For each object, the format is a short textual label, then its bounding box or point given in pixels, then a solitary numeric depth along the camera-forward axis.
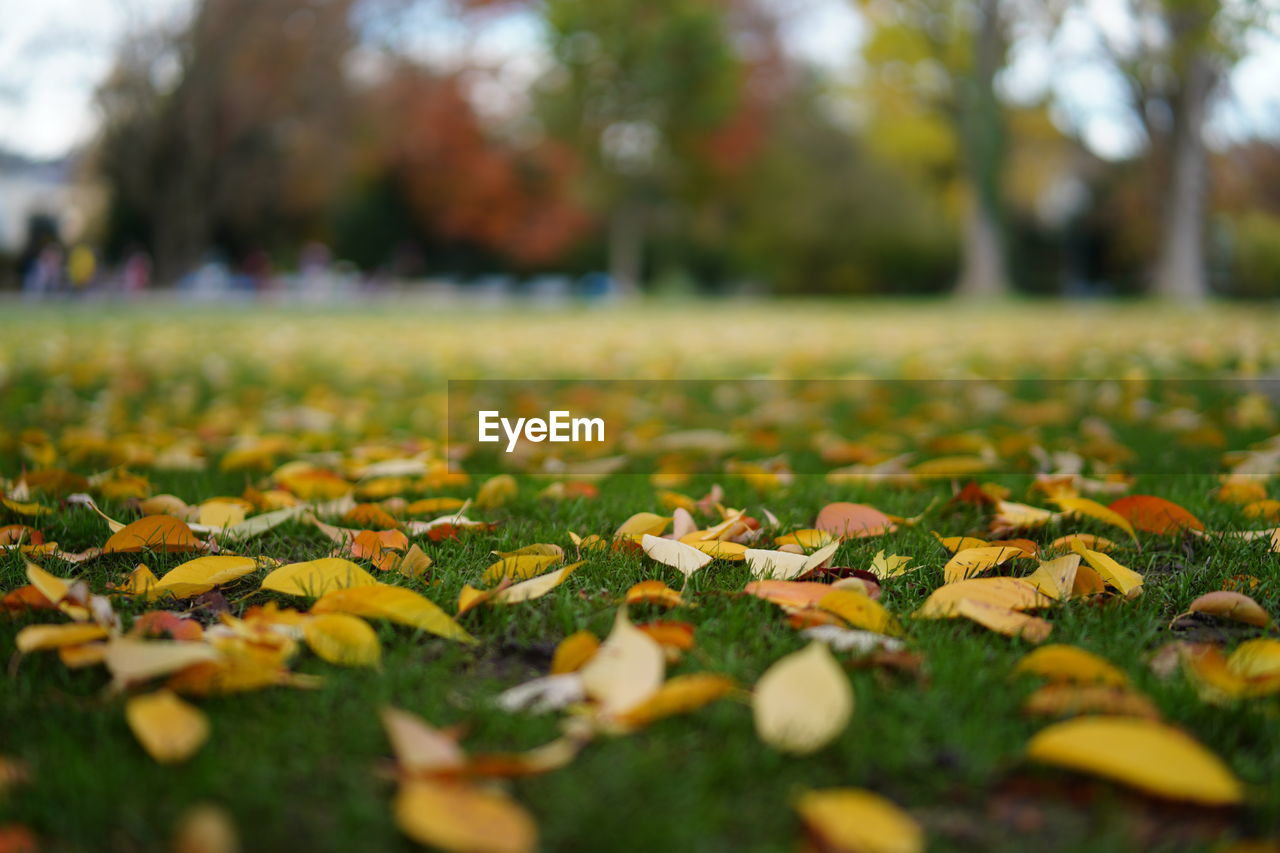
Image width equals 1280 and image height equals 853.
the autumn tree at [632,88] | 24.16
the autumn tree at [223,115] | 19.64
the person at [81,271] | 22.98
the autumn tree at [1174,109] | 14.55
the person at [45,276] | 21.59
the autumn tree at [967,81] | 18.52
